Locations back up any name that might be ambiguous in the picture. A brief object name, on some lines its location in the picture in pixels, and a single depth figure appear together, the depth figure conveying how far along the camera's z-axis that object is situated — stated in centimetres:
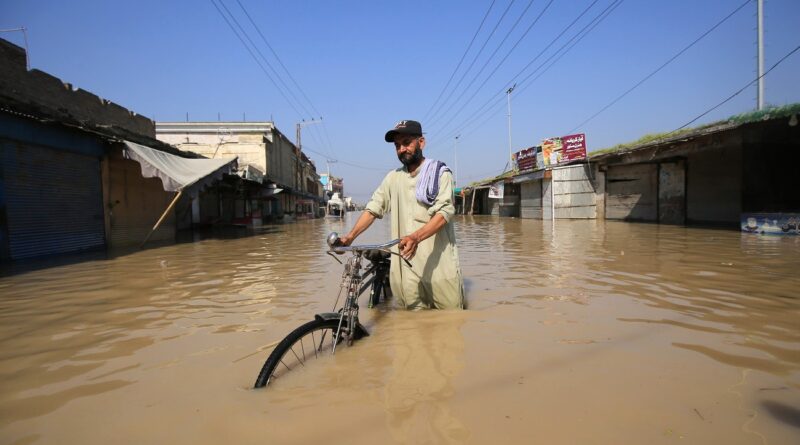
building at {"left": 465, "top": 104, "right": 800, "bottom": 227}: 1337
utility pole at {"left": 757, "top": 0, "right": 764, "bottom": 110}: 1329
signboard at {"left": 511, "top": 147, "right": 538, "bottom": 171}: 2472
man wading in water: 312
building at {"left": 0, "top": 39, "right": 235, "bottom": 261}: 781
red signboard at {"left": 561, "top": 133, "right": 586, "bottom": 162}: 2094
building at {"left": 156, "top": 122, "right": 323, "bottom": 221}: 2678
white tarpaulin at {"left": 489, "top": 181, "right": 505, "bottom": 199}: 2881
